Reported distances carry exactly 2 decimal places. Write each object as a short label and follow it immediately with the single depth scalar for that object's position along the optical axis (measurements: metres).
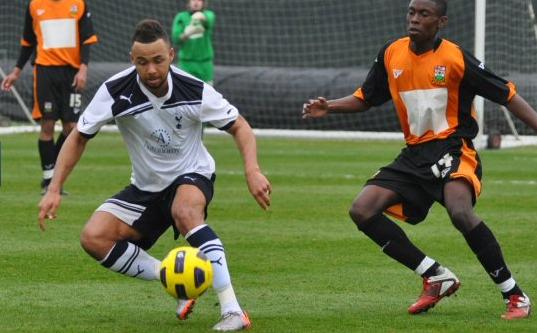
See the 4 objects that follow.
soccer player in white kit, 13.69
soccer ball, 13.08
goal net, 44.34
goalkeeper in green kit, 41.31
